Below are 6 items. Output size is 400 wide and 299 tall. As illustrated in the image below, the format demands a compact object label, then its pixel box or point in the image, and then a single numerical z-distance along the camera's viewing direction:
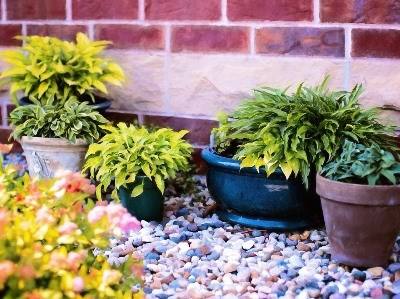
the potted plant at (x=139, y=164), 2.94
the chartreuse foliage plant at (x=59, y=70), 3.44
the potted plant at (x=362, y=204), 2.45
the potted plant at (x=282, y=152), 2.77
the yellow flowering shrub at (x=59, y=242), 1.56
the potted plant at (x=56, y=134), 3.25
